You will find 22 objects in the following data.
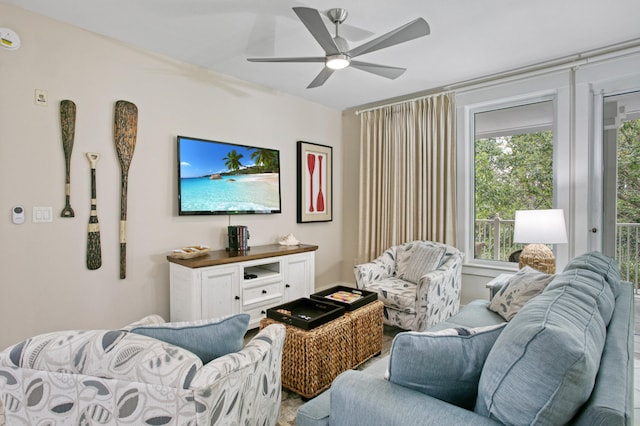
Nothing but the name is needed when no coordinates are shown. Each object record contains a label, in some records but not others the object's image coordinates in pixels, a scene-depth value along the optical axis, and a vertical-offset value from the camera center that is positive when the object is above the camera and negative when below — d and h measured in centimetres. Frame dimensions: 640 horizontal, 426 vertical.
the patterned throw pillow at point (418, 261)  339 -54
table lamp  275 -21
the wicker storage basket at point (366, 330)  238 -88
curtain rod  294 +134
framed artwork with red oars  429 +35
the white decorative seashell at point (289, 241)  390 -36
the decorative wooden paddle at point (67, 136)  256 +56
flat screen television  322 +32
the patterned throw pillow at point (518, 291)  208 -52
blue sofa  78 -44
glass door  307 +25
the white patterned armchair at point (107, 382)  89 -45
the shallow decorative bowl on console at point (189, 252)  296 -37
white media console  284 -65
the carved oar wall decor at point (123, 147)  281 +52
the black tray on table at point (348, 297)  245 -68
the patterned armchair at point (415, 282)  287 -70
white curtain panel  389 +41
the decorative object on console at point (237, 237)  344 -28
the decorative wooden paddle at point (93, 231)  268 -16
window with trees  348 +40
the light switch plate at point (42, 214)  247 -2
